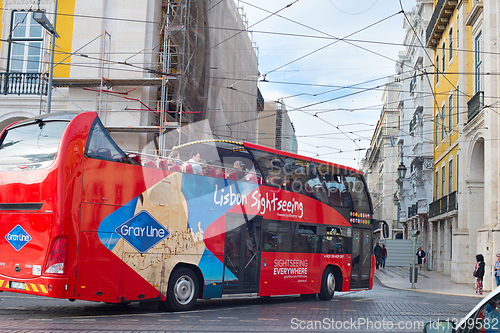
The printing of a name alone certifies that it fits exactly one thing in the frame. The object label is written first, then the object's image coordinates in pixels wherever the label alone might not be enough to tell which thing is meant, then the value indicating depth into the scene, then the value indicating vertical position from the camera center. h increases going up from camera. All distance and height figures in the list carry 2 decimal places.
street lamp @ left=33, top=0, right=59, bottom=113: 17.19 +6.26
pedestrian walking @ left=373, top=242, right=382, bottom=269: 34.69 -1.27
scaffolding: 22.09 +6.75
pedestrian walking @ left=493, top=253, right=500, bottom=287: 19.14 -1.05
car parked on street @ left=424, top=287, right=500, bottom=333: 3.43 -0.49
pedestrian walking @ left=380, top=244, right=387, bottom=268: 38.62 -1.63
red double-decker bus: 9.42 +0.16
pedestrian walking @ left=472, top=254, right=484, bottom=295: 20.72 -1.29
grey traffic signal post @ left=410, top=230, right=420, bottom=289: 22.84 -1.21
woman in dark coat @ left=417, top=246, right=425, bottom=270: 34.50 -1.25
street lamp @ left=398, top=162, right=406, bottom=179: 31.92 +3.64
